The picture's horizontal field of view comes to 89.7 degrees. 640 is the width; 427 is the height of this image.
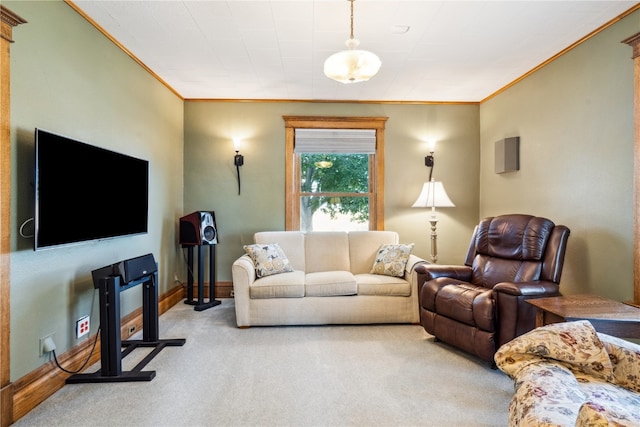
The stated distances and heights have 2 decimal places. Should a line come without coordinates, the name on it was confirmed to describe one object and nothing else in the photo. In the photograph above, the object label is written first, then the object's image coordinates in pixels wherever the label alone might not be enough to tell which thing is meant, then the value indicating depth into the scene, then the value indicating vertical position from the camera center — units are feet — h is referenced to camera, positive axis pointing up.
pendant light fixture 6.31 +2.92
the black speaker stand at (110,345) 7.00 -2.91
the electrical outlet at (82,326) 7.44 -2.68
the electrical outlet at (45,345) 6.47 -2.69
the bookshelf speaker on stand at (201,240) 11.86 -1.06
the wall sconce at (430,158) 13.93 +2.27
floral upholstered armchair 3.40 -1.94
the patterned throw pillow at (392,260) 11.15 -1.76
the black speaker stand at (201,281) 11.98 -2.71
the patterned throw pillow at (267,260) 11.08 -1.72
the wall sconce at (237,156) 13.48 +2.33
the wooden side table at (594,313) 5.51 -1.87
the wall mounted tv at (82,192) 5.93 +0.44
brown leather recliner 7.32 -1.93
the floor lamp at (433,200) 12.37 +0.40
